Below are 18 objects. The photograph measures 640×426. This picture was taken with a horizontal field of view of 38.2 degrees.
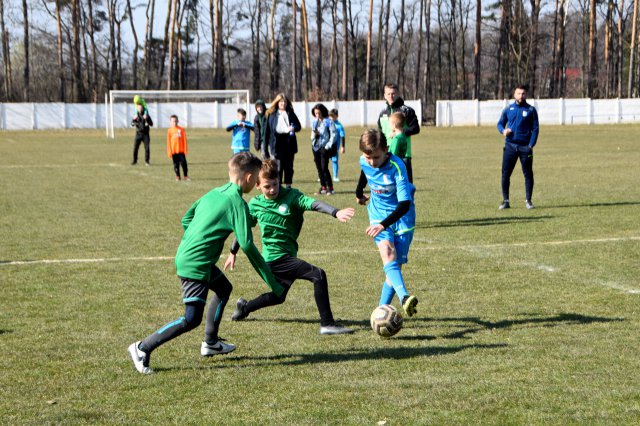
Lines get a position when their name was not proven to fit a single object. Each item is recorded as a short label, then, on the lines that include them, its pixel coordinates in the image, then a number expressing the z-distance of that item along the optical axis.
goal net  65.06
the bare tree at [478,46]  71.06
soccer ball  6.88
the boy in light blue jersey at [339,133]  21.42
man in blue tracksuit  15.66
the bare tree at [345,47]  83.12
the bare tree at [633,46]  74.19
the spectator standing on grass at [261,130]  19.72
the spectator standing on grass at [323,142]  19.64
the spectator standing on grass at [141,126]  29.33
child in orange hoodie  23.64
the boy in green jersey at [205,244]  6.10
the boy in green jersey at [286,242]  7.17
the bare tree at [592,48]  72.56
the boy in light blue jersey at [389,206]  7.43
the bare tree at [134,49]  83.75
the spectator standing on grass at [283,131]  19.12
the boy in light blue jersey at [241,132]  23.23
